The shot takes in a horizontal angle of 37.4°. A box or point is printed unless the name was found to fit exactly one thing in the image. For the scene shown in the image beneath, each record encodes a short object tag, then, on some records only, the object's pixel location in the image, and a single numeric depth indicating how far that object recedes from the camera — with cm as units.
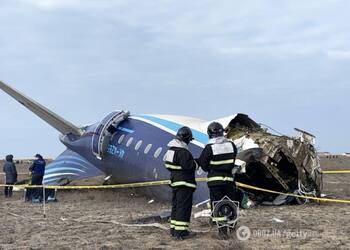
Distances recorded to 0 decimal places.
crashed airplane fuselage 1530
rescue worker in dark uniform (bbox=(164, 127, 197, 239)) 954
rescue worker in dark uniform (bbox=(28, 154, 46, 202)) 1989
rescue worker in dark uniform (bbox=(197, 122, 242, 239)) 967
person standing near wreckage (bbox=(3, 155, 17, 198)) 2323
